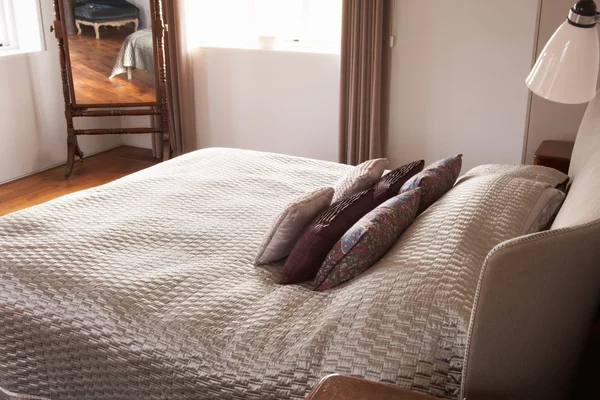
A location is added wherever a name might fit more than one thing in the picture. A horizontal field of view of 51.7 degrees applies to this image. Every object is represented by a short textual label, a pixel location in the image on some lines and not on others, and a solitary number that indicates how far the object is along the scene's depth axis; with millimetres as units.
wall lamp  1404
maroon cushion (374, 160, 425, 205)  1921
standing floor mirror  4137
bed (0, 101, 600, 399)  1158
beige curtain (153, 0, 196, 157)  4449
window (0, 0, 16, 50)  4242
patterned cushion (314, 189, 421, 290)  1593
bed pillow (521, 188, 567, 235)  1667
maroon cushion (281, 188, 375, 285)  1716
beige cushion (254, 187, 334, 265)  1801
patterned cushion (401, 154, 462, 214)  1877
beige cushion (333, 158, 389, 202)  2021
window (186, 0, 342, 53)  4113
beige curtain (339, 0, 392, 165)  3762
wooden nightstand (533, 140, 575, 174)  2688
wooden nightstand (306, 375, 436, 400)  1037
